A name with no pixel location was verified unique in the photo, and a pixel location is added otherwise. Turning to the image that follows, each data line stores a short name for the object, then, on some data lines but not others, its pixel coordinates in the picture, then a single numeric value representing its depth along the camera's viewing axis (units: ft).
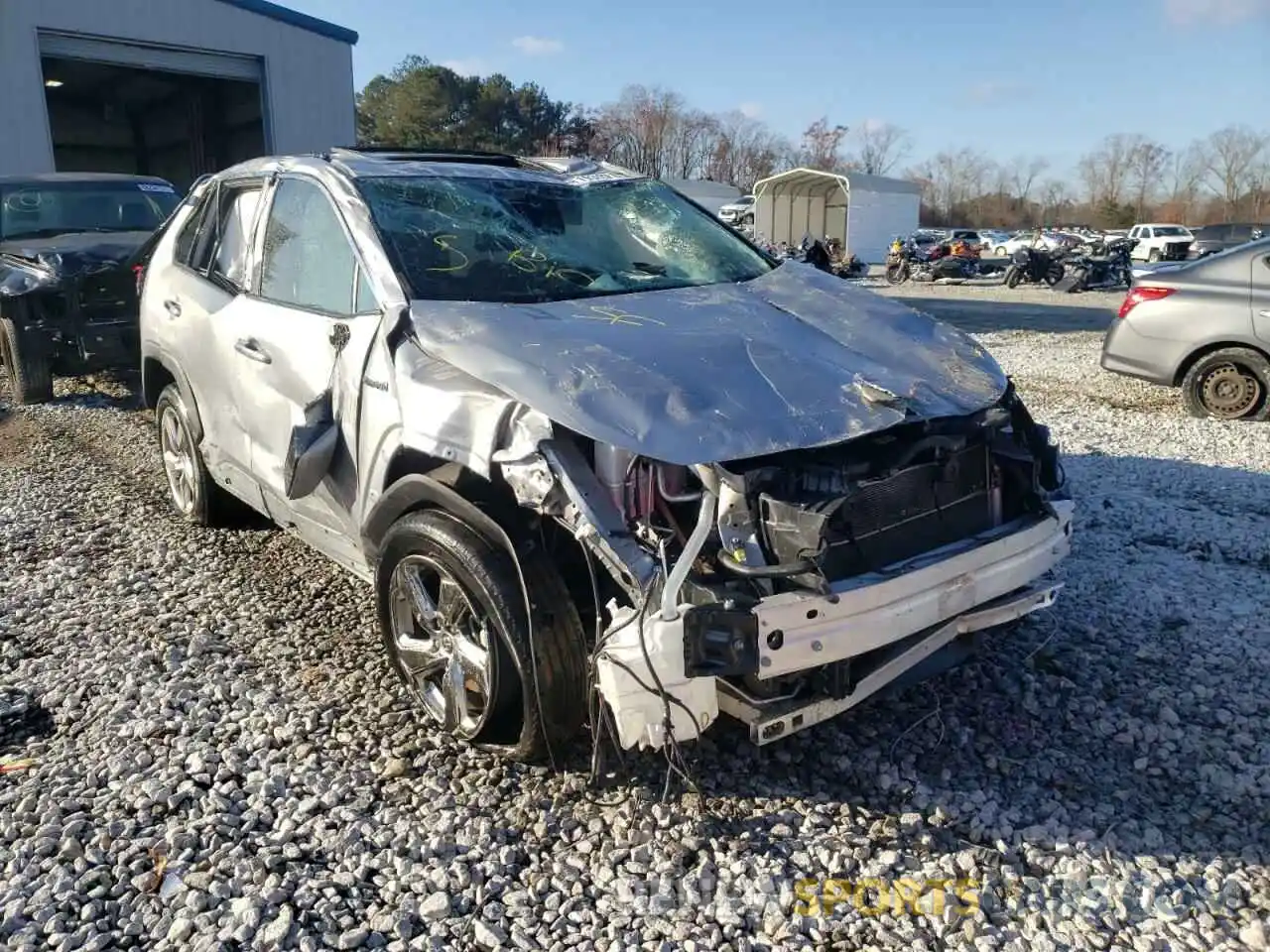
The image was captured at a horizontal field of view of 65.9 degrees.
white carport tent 119.34
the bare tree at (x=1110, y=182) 281.33
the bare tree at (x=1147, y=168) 278.26
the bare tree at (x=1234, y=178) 263.49
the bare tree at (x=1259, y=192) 245.65
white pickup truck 113.29
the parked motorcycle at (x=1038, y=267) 80.43
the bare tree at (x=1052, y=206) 261.85
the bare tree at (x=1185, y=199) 245.45
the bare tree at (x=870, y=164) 285.02
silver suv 8.66
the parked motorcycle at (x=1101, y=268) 75.61
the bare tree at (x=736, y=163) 248.32
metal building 50.65
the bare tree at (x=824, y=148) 254.27
